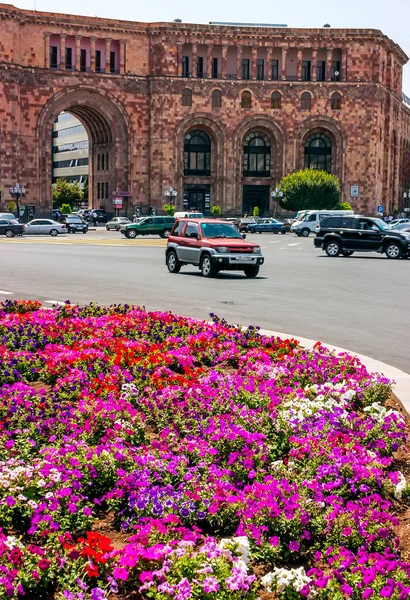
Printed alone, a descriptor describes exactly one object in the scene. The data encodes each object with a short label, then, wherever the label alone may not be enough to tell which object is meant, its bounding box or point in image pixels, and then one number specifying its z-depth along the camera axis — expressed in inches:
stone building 3058.6
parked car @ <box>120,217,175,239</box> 2218.3
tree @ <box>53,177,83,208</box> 4803.2
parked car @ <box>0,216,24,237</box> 2288.4
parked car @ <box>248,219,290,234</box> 2655.0
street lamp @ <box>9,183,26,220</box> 2902.1
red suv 914.1
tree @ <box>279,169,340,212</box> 3002.0
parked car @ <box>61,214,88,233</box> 2618.1
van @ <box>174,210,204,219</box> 2484.0
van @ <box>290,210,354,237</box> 2418.3
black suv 1360.7
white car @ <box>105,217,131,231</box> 2797.7
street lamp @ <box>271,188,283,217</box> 3093.0
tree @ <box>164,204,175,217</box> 3036.4
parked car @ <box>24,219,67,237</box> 2390.5
